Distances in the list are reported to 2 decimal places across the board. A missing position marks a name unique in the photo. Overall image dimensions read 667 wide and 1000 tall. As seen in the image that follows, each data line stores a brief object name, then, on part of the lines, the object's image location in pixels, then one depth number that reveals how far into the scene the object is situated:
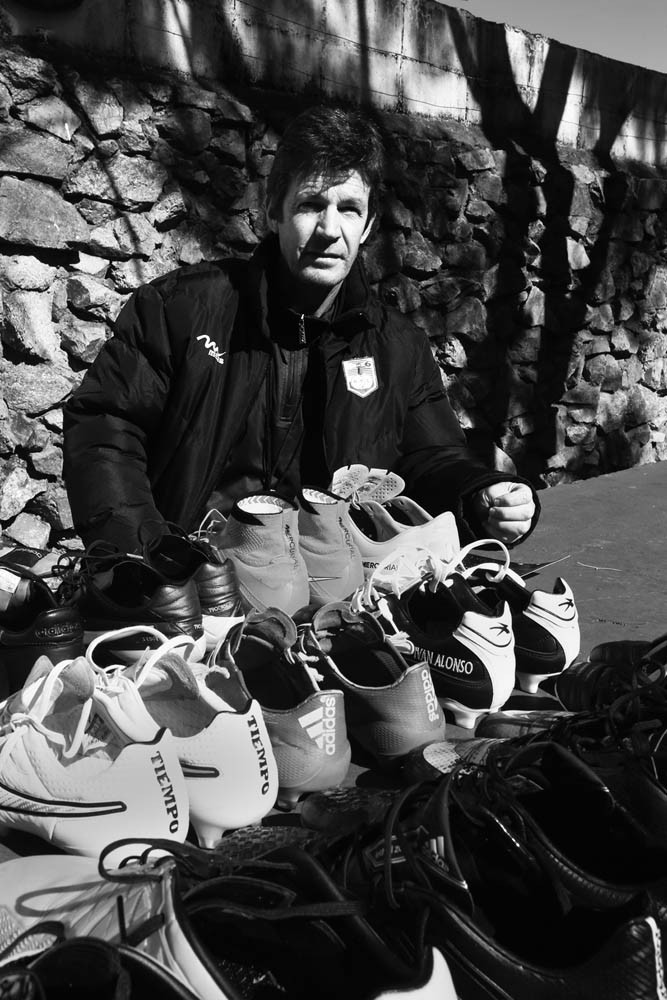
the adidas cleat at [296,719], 1.28
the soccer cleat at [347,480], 2.07
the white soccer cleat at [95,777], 1.12
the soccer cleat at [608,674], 1.41
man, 2.15
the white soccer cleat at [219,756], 1.18
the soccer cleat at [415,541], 1.84
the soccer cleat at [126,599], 1.49
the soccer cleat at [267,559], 1.73
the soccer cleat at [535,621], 1.66
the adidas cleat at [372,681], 1.38
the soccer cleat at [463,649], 1.51
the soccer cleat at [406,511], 1.92
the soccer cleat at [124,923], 0.79
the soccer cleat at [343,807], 1.15
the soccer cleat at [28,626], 1.44
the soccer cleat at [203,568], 1.63
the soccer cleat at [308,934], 0.84
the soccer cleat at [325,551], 1.81
